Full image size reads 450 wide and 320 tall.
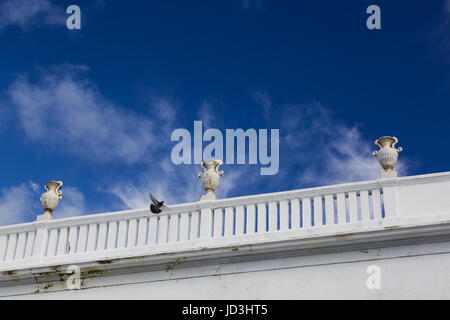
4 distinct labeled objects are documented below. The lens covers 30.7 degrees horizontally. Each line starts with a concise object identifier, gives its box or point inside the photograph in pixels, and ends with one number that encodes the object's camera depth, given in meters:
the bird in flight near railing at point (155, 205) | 16.78
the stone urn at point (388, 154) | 16.02
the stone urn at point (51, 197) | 18.14
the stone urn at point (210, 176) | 17.06
